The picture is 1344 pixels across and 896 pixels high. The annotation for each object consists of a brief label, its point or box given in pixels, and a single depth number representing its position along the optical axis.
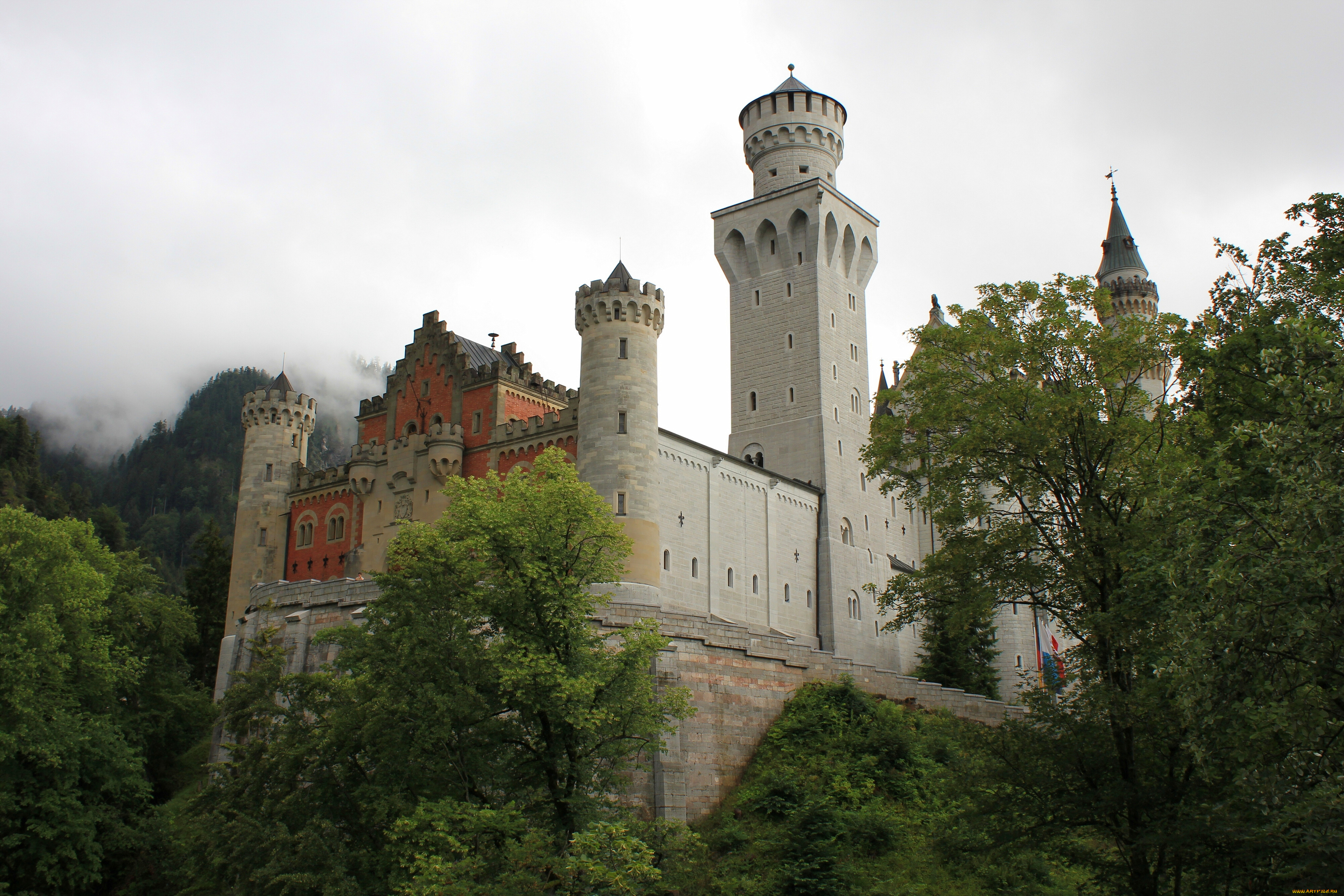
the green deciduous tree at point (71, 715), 31.14
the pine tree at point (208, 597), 53.00
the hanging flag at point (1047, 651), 24.47
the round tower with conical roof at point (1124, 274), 78.56
